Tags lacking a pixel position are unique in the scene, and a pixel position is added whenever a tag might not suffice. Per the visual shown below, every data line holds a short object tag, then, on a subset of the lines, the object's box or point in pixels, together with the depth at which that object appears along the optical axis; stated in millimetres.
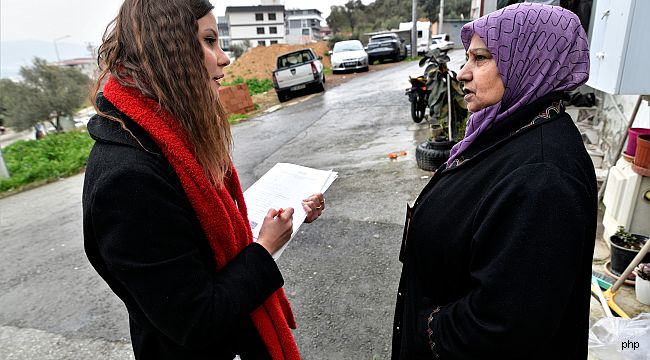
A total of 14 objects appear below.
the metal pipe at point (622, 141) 3373
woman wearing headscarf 997
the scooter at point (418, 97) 7426
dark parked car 21391
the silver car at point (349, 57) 18164
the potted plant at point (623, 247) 2889
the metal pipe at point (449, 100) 5340
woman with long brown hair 924
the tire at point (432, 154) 5266
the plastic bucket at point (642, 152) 2928
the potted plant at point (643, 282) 2658
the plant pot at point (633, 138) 3176
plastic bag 2082
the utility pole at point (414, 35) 23114
